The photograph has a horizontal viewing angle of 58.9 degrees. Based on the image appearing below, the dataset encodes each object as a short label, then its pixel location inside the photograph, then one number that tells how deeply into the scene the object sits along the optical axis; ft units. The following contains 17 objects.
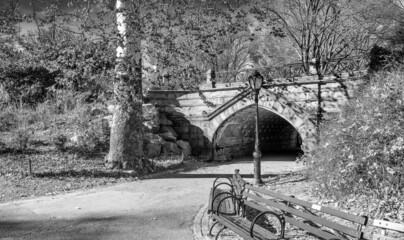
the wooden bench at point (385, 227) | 11.82
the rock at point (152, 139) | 54.13
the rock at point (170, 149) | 55.93
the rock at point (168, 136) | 59.00
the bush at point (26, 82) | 62.08
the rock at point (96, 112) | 57.52
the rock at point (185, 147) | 59.93
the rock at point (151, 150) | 52.60
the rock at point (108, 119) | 53.54
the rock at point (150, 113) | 59.98
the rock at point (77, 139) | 45.96
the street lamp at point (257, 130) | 33.37
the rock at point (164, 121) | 62.44
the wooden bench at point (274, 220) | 13.37
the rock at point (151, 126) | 57.93
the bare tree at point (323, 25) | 59.11
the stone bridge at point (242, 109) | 48.70
